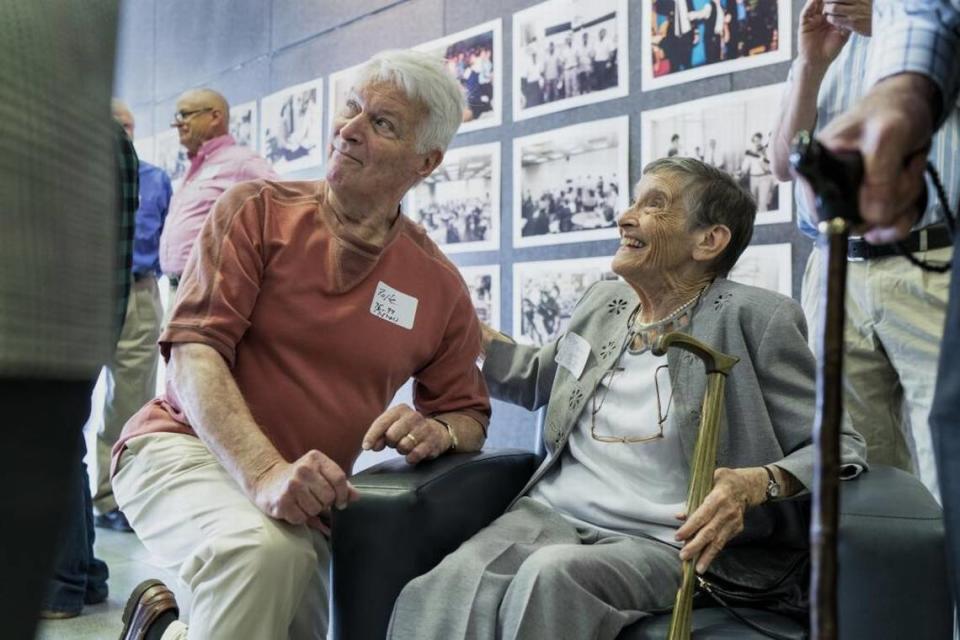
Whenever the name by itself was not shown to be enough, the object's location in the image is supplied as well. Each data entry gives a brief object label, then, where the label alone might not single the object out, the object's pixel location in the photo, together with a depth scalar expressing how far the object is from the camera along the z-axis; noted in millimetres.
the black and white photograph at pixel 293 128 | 4504
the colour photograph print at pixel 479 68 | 3646
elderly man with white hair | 1716
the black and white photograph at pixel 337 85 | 4301
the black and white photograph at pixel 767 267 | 2764
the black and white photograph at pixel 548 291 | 3318
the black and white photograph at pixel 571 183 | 3227
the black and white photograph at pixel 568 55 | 3209
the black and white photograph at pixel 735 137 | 2768
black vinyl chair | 1482
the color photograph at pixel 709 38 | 2768
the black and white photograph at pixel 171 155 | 5645
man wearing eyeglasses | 4094
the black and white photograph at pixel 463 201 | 3693
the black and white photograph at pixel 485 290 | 3686
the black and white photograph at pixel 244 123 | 4927
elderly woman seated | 1694
